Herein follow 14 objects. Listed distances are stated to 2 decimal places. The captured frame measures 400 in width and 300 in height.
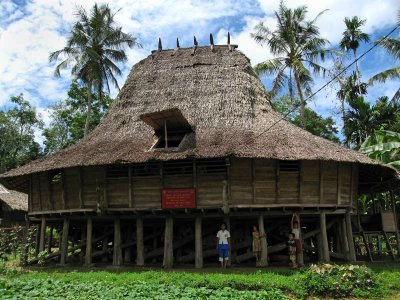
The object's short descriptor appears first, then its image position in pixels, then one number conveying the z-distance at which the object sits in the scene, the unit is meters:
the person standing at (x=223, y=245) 15.57
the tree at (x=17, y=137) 44.75
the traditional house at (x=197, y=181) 15.90
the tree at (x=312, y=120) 41.47
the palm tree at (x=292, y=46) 27.89
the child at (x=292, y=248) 15.23
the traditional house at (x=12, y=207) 29.81
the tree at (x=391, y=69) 25.27
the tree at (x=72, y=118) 40.44
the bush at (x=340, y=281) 11.91
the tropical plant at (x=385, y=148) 20.52
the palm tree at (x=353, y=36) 35.12
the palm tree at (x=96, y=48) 30.14
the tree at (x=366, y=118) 30.86
